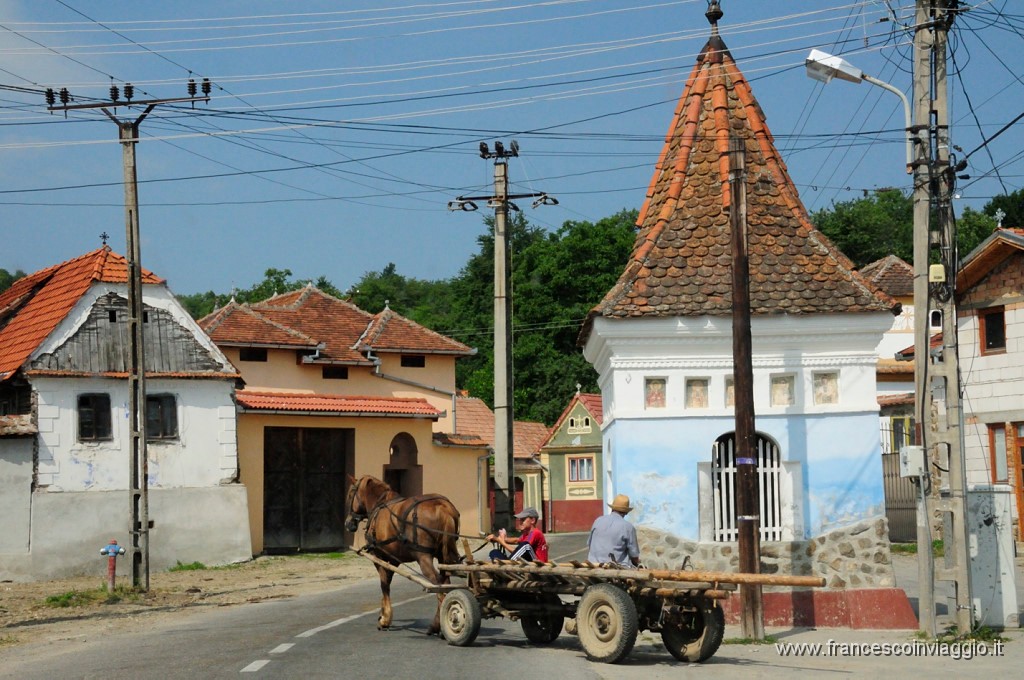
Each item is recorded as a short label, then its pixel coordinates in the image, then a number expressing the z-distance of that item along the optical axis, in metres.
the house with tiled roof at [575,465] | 63.59
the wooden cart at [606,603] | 12.98
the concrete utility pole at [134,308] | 24.39
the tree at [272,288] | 87.06
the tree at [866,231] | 71.44
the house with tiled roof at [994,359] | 32.06
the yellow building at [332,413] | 36.59
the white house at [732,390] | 17.19
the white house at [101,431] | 29.22
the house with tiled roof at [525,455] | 57.31
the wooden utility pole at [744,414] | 15.44
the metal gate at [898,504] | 34.88
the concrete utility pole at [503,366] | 30.00
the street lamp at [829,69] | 15.82
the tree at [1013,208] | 65.75
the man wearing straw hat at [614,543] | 14.39
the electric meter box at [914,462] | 15.78
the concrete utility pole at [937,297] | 15.89
